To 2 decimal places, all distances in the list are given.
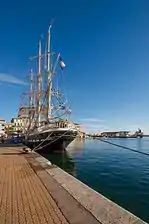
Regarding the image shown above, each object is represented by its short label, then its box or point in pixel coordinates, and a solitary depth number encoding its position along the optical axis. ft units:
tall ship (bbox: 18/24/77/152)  68.28
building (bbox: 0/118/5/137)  236.12
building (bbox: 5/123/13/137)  251.59
